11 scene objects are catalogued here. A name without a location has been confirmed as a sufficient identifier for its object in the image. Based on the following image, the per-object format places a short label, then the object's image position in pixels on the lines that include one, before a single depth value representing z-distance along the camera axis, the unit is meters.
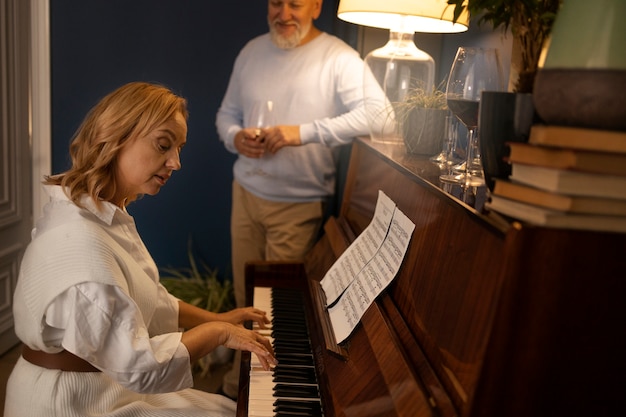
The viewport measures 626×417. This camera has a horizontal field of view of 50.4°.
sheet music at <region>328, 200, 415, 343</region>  1.47
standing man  2.87
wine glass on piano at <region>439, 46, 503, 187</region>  1.43
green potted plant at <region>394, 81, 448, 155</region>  1.93
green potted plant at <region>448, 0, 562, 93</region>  1.13
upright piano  0.87
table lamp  2.12
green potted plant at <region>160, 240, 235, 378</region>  3.46
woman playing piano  1.40
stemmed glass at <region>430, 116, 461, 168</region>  1.74
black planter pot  1.08
